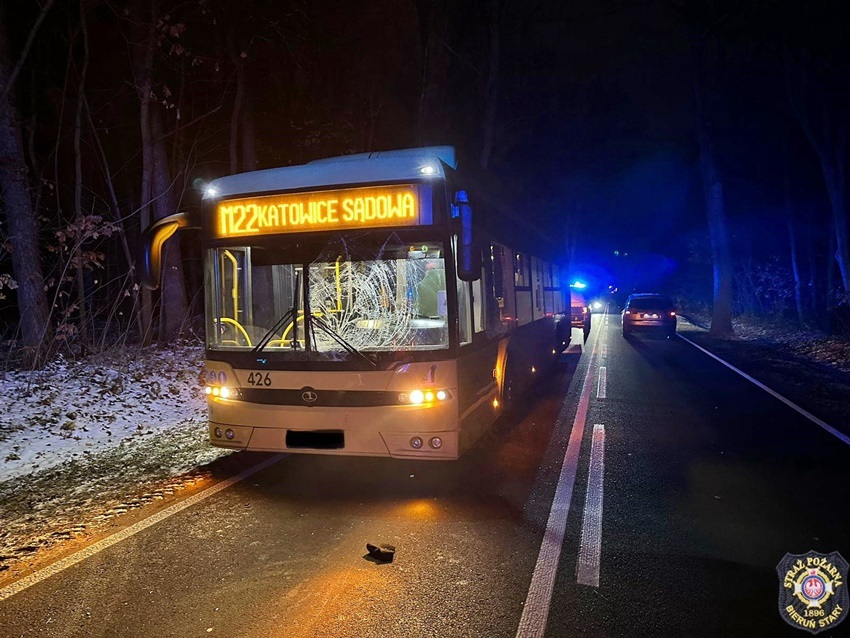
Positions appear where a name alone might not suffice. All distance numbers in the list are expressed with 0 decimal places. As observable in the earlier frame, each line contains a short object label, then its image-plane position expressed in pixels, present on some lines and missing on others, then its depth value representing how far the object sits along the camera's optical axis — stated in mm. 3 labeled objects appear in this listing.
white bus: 5539
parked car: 22781
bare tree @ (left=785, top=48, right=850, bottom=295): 20531
